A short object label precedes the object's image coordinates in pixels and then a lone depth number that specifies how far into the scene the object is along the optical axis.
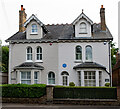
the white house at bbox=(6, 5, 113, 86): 19.47
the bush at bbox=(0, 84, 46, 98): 14.96
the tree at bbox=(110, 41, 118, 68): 35.64
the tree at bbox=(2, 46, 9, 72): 36.34
